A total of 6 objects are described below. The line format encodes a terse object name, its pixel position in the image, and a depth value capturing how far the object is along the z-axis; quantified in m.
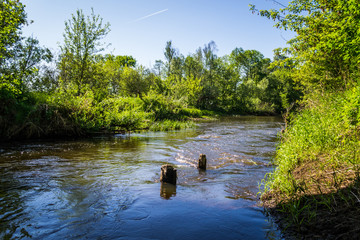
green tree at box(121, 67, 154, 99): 32.67
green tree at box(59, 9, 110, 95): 18.39
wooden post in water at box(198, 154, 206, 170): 7.24
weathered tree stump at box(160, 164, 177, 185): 5.70
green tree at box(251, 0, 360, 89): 5.82
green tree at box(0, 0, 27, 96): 10.55
